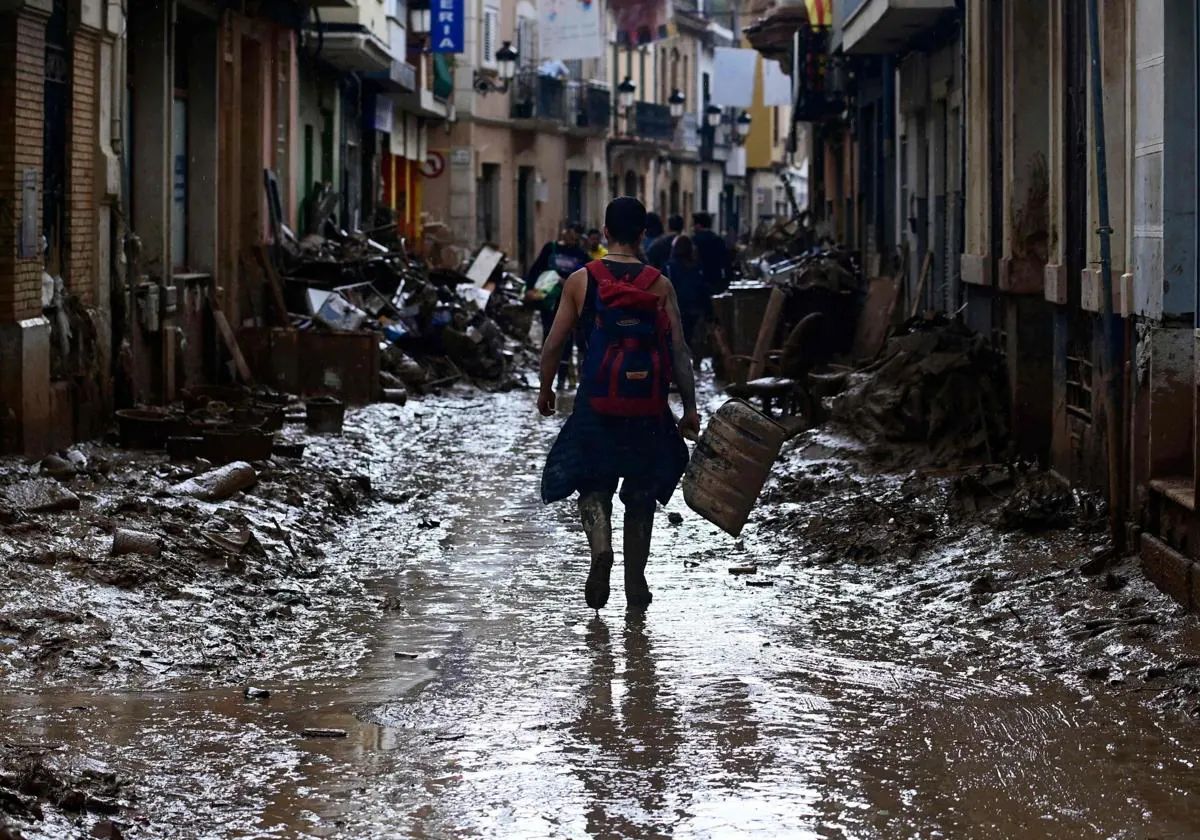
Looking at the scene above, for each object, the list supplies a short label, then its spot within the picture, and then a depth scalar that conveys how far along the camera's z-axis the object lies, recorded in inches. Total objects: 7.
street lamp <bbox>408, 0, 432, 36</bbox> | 1453.0
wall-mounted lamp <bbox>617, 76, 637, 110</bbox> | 2327.8
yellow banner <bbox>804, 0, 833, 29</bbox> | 1118.4
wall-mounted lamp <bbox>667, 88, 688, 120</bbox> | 2655.0
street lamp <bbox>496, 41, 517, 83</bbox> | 1743.4
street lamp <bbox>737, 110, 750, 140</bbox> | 3002.0
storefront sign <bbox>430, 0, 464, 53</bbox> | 1444.4
